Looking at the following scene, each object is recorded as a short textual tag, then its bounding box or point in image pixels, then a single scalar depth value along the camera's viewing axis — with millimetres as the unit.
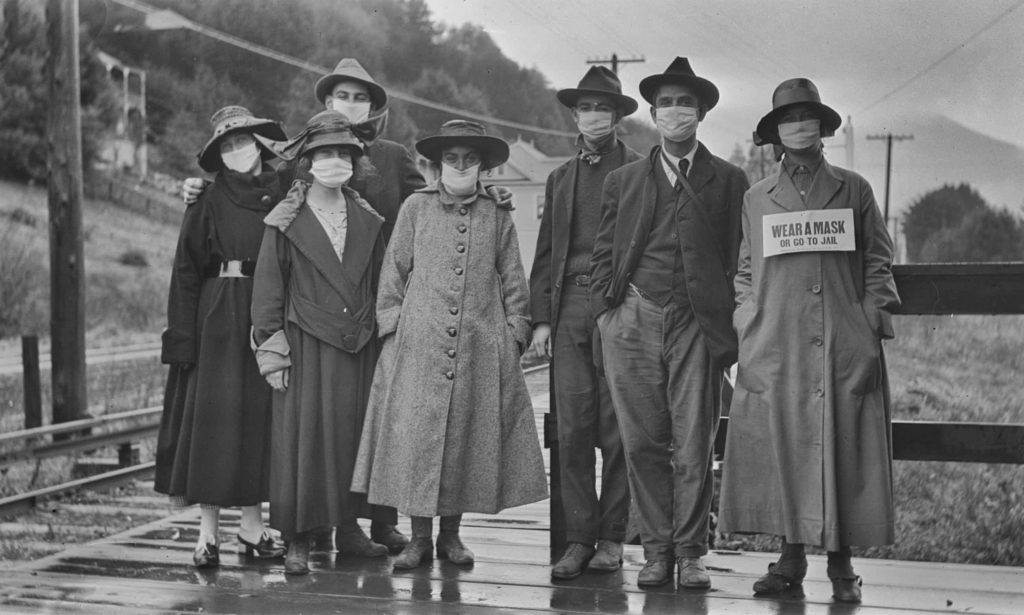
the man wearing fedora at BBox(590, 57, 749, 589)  4602
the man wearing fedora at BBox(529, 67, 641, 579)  4926
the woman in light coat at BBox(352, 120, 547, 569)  4957
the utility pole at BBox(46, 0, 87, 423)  8961
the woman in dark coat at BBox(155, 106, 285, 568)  5121
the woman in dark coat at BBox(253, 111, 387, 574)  5020
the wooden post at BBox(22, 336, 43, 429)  9055
